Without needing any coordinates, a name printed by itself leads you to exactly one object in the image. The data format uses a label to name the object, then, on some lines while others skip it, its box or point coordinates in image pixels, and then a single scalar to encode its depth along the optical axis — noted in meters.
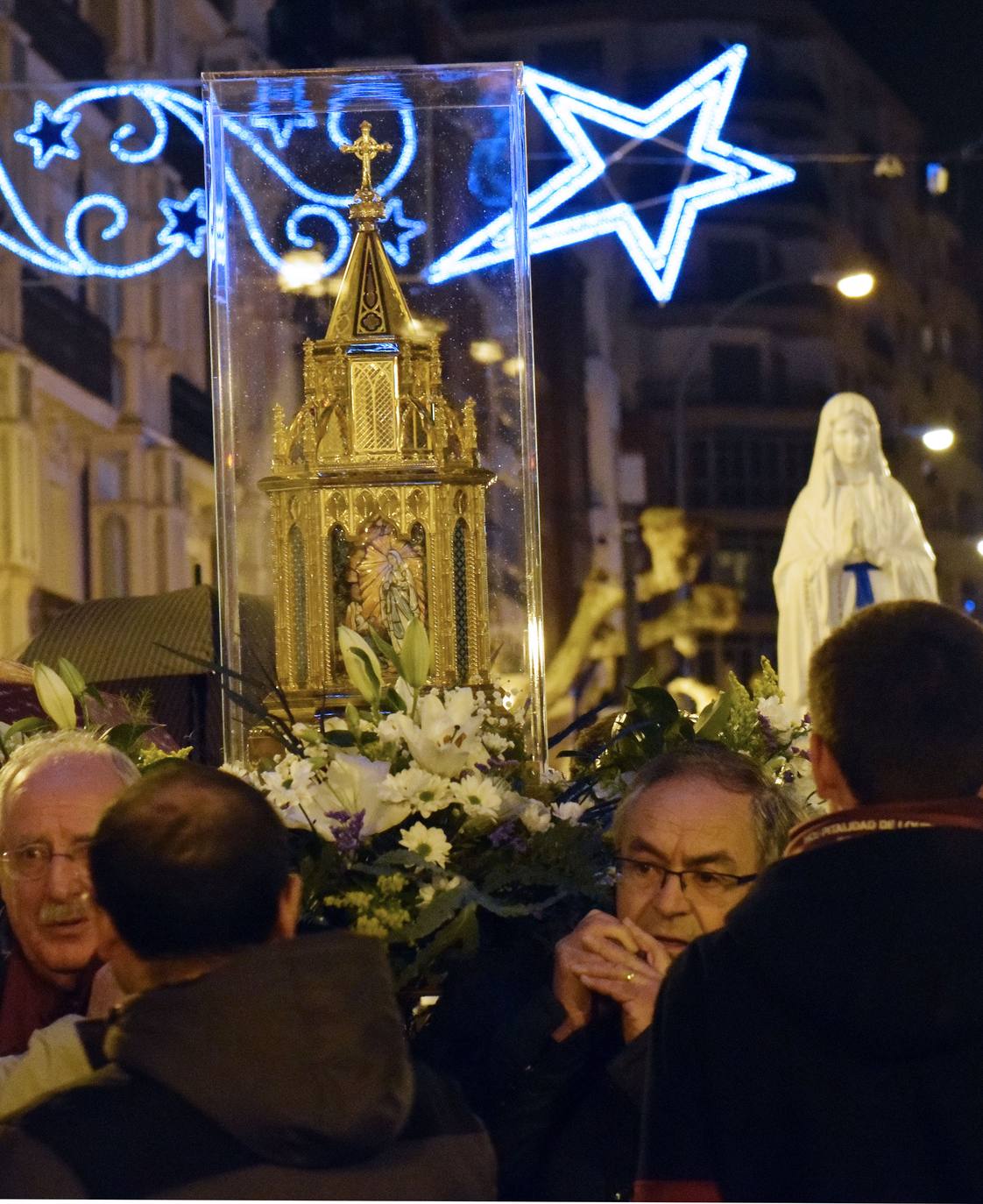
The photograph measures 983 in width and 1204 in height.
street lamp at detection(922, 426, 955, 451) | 28.07
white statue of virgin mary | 10.23
